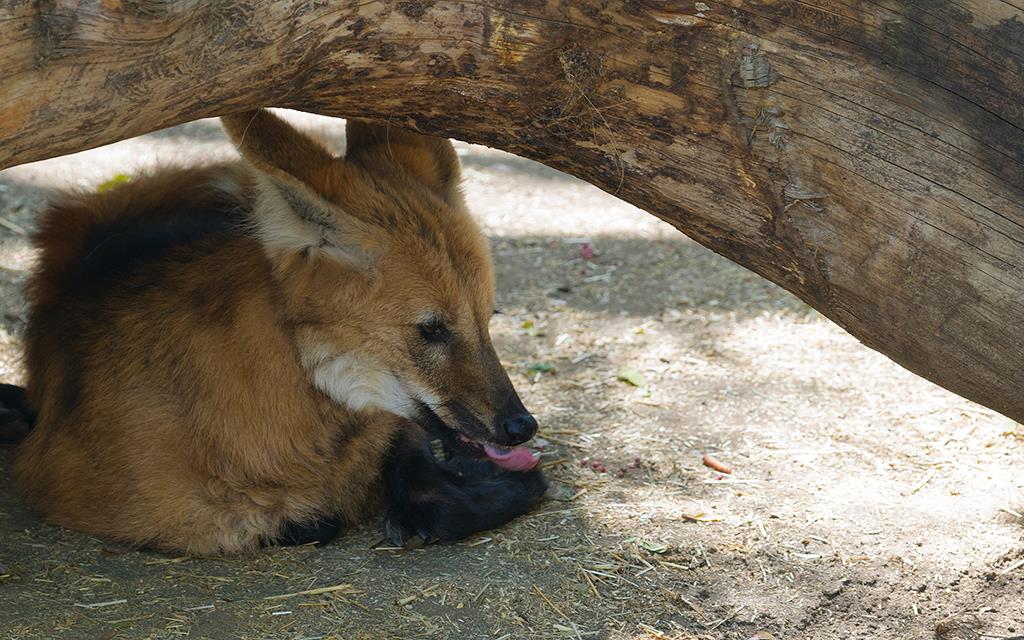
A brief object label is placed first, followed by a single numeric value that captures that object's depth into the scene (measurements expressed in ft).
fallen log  17.11
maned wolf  20.56
